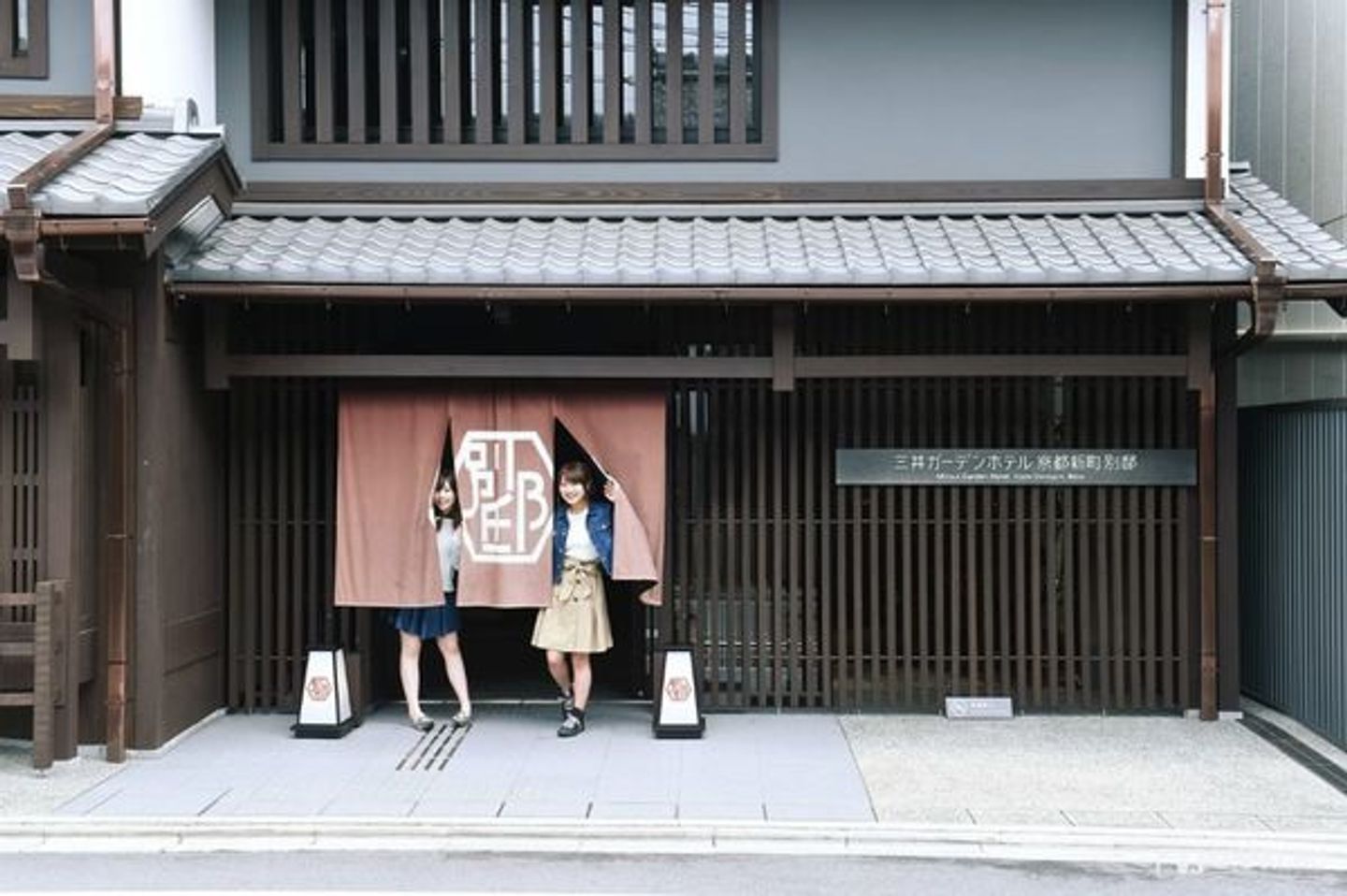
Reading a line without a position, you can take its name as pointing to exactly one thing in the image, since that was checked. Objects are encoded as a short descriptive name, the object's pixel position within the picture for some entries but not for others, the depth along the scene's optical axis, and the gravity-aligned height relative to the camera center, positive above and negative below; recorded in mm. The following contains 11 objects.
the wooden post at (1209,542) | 10828 -742
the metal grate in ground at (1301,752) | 9195 -2192
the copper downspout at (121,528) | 9500 -514
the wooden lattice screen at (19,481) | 9438 -174
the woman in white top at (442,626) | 10594 -1334
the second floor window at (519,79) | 11406 +3118
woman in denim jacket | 10453 -1061
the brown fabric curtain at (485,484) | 10484 -237
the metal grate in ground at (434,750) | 9469 -2142
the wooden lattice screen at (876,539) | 11102 -715
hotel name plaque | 11000 -140
